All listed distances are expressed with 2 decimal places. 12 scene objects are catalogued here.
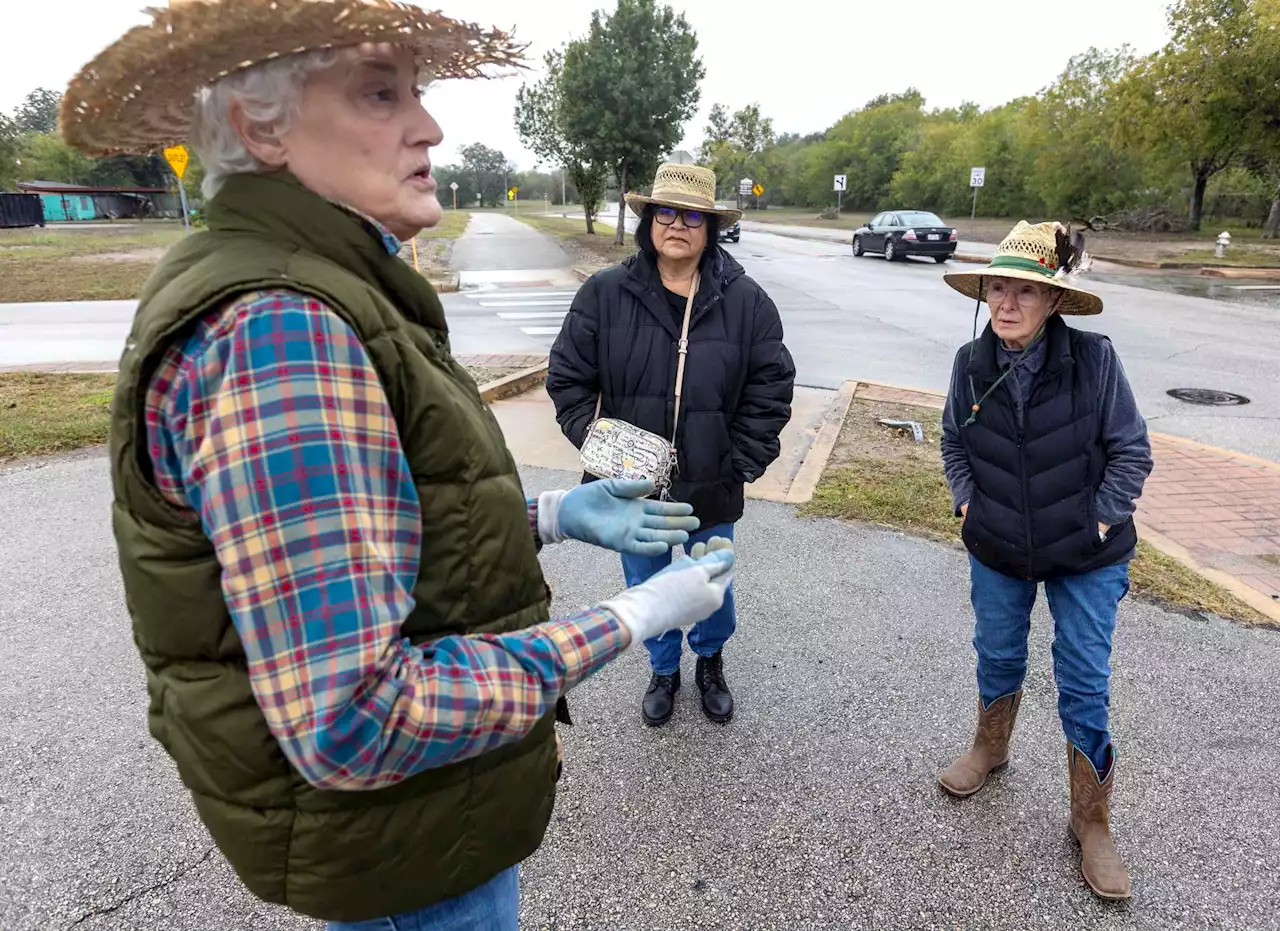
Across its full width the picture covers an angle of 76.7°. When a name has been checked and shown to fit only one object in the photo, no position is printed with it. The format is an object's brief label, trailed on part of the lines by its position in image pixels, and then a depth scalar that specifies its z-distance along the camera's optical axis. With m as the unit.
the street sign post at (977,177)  28.11
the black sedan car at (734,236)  27.85
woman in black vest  2.38
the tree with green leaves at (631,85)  23.17
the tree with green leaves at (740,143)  65.62
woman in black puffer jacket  2.94
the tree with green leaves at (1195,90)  25.91
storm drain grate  7.85
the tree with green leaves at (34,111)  89.81
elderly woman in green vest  0.89
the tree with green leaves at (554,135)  26.22
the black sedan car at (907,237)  22.30
